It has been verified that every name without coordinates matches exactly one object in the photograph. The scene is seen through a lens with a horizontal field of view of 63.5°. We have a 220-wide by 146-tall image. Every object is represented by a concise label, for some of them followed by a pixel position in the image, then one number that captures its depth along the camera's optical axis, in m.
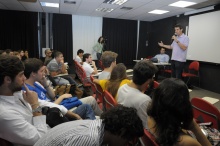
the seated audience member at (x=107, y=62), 2.95
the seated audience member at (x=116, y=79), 2.16
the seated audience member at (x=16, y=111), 1.11
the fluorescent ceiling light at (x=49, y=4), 5.86
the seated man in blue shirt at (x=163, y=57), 6.77
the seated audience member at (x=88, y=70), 4.36
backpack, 1.53
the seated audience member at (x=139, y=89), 1.48
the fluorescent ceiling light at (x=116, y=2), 5.28
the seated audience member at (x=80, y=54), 6.14
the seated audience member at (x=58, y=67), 4.03
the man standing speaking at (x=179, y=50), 4.82
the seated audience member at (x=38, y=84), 2.04
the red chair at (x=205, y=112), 1.60
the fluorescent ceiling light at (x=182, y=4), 5.03
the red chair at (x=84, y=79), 4.03
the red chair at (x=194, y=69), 5.37
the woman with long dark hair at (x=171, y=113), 0.98
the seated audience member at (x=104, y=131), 0.77
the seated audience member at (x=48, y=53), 5.67
